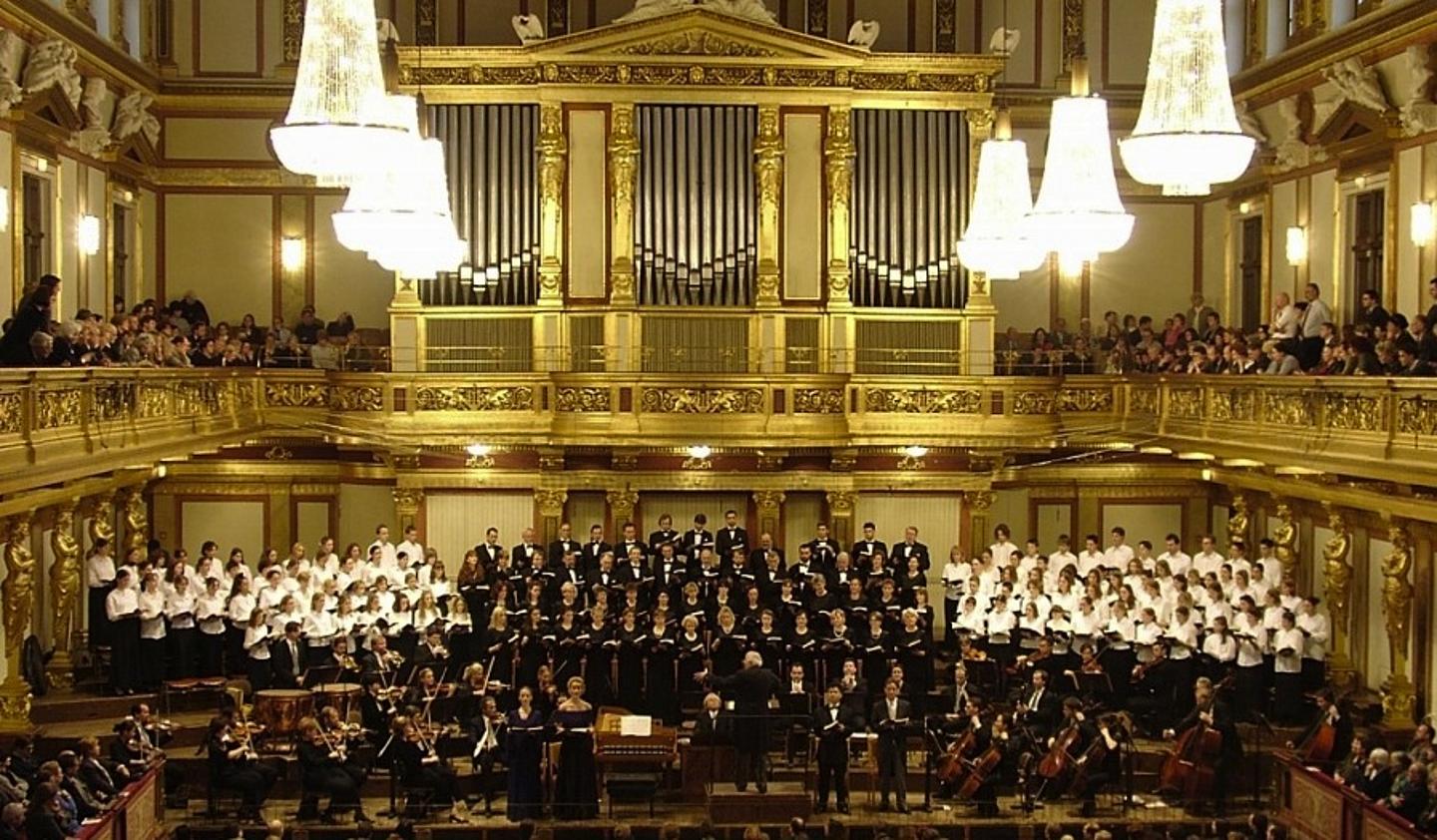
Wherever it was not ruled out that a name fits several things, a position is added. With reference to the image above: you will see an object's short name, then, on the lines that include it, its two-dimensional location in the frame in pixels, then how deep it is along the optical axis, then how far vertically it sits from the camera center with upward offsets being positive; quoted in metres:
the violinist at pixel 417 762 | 14.38 -3.21
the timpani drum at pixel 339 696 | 15.36 -2.87
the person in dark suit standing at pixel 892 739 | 14.51 -3.07
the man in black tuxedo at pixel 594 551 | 18.22 -1.91
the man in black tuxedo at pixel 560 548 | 18.45 -1.90
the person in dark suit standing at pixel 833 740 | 14.48 -3.07
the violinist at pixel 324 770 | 14.18 -3.22
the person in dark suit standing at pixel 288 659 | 15.85 -2.68
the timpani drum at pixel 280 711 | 15.09 -2.92
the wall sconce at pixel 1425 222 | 16.47 +1.30
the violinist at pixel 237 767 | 14.13 -3.19
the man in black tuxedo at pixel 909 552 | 18.43 -1.95
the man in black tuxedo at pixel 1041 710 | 15.30 -2.97
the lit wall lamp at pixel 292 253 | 22.00 +1.35
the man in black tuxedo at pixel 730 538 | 19.11 -1.87
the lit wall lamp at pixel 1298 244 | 19.39 +1.29
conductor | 14.55 -2.85
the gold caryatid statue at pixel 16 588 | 15.13 -1.90
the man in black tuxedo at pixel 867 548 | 18.41 -1.92
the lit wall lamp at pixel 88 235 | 18.69 +1.35
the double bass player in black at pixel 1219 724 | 14.61 -2.95
